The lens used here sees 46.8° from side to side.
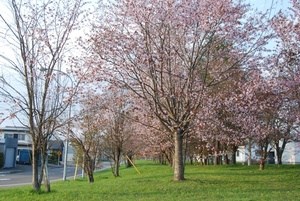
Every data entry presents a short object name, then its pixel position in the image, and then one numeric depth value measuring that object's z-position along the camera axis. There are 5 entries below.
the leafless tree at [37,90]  10.66
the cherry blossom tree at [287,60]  11.30
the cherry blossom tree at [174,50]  11.04
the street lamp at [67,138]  11.10
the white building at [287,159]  41.41
